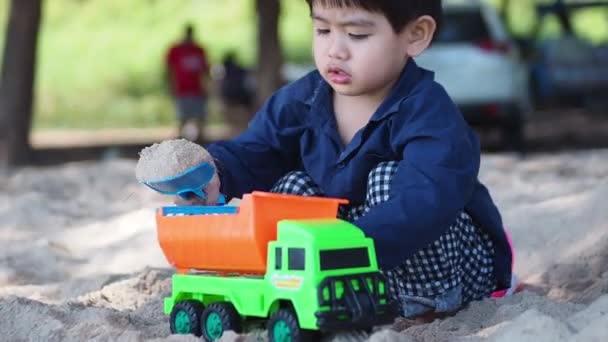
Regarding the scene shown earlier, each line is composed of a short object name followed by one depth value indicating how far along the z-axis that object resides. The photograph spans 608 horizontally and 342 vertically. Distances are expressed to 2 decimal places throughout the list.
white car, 10.76
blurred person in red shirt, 12.93
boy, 2.68
